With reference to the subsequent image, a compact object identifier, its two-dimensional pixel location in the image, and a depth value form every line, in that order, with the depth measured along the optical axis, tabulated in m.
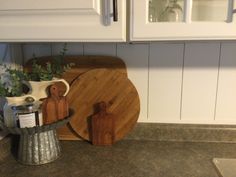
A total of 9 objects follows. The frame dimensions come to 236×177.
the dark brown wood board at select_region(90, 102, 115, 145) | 1.18
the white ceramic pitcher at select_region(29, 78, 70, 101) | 1.07
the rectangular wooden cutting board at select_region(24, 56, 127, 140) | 1.22
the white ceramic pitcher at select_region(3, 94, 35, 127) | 1.00
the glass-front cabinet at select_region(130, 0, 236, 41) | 0.83
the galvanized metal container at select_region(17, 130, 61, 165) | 1.02
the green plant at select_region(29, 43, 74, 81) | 1.08
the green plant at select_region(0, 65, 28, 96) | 1.05
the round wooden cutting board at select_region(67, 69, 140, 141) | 1.20
